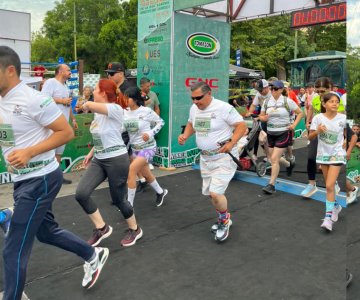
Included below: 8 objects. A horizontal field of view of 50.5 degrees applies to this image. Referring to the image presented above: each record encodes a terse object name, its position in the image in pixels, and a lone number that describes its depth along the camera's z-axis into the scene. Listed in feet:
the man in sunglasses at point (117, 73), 16.73
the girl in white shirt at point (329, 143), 12.89
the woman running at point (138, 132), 15.62
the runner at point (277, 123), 19.10
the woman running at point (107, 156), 12.20
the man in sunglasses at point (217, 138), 13.01
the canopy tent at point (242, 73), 63.26
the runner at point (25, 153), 7.85
